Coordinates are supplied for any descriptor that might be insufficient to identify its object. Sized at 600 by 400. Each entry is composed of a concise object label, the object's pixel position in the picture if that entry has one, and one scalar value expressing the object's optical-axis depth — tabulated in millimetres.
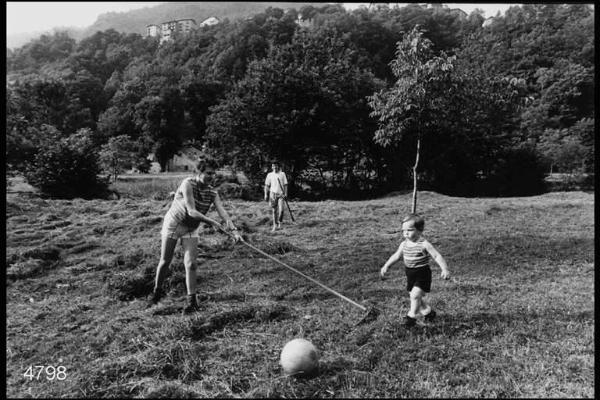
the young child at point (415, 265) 5016
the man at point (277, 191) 11344
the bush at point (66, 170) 20594
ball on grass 3990
